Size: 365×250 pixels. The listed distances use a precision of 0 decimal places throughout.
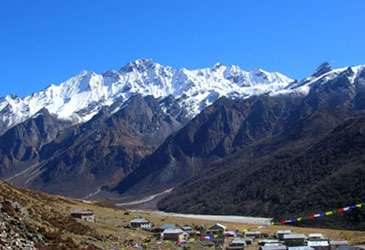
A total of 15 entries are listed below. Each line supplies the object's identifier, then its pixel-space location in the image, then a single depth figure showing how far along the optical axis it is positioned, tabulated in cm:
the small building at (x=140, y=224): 11241
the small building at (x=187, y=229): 11291
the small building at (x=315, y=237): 10196
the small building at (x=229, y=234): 11314
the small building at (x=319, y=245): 9119
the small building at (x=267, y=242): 9401
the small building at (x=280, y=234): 10708
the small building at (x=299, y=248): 8275
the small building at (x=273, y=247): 8433
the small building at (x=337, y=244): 8894
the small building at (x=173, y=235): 9875
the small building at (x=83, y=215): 9689
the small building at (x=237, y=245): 9148
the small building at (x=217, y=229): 11644
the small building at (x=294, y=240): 9712
